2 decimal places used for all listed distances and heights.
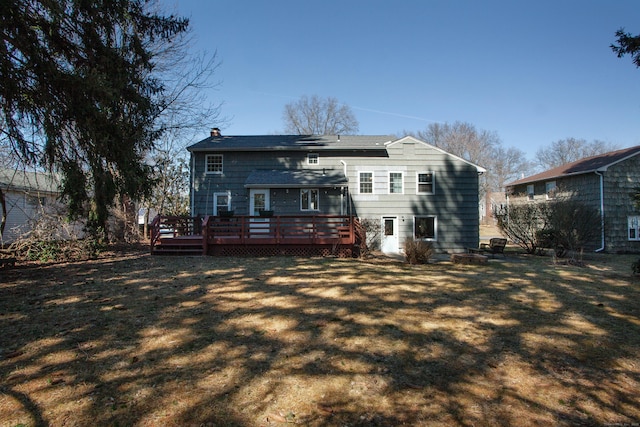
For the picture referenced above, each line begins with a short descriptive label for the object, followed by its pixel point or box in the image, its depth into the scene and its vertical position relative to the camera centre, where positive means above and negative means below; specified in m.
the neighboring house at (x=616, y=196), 17.84 +1.14
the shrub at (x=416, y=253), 11.53 -1.07
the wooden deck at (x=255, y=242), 12.62 -0.69
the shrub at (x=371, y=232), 15.86 -0.53
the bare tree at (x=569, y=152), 50.41 +9.72
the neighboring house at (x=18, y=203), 17.91 +1.32
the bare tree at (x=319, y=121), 40.28 +11.64
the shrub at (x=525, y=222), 16.36 -0.16
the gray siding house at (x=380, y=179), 16.89 +2.05
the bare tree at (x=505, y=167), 50.09 +7.39
